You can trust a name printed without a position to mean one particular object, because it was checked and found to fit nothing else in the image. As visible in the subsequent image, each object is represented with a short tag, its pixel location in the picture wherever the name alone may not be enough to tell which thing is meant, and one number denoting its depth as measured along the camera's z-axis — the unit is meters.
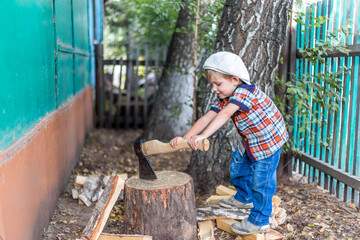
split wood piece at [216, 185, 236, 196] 3.58
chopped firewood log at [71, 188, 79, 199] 3.89
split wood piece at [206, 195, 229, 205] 3.51
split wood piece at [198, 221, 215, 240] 3.09
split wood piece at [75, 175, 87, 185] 4.22
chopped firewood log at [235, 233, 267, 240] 2.96
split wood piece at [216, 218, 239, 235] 3.18
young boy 2.79
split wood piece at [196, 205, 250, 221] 3.19
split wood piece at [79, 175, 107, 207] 3.86
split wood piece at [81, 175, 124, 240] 2.60
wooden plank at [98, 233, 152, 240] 2.57
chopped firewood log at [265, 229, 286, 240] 3.05
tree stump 2.78
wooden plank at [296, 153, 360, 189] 3.63
